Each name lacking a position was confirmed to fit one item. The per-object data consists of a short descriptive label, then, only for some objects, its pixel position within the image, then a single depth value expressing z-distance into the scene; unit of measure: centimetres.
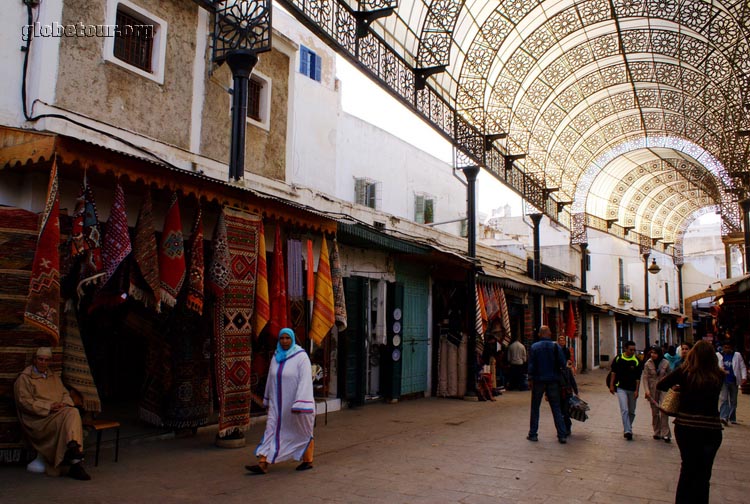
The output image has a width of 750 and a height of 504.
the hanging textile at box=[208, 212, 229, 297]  668
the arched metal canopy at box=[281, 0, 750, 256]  1170
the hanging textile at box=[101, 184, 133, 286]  557
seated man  550
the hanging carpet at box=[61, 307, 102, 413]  619
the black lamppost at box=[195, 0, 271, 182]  791
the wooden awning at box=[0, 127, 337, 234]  515
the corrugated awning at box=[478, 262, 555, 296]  1444
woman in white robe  610
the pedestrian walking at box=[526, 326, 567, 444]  826
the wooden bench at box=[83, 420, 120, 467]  596
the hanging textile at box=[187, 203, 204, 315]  636
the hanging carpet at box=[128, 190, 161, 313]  592
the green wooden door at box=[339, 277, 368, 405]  1093
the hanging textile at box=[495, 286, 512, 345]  1511
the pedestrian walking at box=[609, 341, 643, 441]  870
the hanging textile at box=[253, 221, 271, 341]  718
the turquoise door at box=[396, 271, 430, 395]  1269
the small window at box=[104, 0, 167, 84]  804
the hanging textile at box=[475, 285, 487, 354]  1346
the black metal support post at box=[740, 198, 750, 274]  1884
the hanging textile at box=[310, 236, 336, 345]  780
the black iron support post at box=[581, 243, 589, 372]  2595
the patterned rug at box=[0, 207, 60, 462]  571
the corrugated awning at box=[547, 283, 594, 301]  2051
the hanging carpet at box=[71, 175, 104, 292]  534
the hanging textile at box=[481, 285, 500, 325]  1435
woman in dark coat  450
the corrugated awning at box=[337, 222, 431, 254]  920
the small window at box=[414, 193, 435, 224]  2277
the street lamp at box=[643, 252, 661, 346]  3411
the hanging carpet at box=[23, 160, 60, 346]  506
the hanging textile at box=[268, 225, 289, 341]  737
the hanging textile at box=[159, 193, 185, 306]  606
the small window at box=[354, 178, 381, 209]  2017
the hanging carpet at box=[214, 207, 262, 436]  679
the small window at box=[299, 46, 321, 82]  1750
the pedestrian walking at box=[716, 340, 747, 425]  1060
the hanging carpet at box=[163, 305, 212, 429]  744
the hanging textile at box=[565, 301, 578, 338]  2180
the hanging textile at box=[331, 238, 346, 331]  812
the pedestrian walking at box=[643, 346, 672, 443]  859
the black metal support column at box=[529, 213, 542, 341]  2119
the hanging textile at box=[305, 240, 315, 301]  796
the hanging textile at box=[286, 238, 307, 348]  777
